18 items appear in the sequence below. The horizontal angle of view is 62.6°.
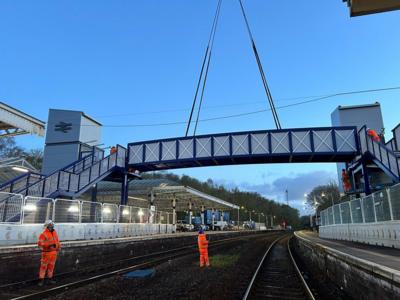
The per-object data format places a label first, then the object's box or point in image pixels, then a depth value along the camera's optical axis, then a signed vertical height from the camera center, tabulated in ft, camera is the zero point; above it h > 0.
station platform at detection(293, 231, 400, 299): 22.22 -3.86
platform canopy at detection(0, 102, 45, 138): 57.21 +19.07
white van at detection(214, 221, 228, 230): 239.03 +1.23
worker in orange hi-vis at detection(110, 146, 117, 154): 105.83 +24.33
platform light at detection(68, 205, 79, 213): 59.80 +3.44
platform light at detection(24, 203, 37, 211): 50.44 +3.15
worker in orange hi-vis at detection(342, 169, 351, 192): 102.63 +14.02
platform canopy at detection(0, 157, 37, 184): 103.19 +17.81
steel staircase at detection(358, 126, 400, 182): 81.12 +17.69
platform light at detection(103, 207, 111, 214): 72.05 +3.76
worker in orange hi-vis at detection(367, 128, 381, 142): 84.34 +22.77
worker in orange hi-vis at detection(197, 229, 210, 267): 48.39 -3.11
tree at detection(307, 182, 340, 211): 301.73 +29.93
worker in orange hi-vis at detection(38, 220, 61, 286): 35.73 -2.15
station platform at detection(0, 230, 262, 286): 37.60 -4.01
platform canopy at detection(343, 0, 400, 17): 26.58 +17.60
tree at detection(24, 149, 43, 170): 225.97 +48.91
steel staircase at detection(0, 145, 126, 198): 88.79 +13.40
